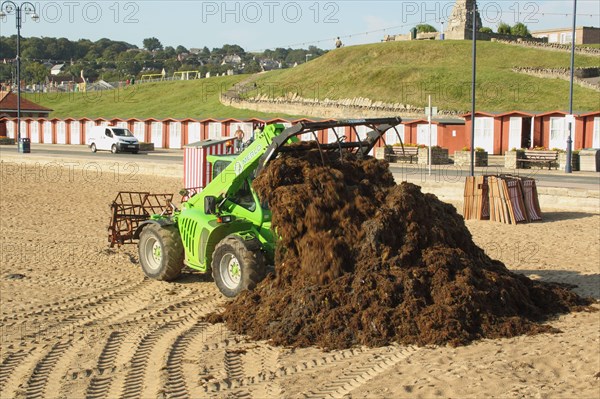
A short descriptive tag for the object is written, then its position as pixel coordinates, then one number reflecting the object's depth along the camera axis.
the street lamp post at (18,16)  47.57
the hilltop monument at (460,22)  112.81
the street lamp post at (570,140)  34.94
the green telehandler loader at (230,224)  11.12
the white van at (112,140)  50.31
